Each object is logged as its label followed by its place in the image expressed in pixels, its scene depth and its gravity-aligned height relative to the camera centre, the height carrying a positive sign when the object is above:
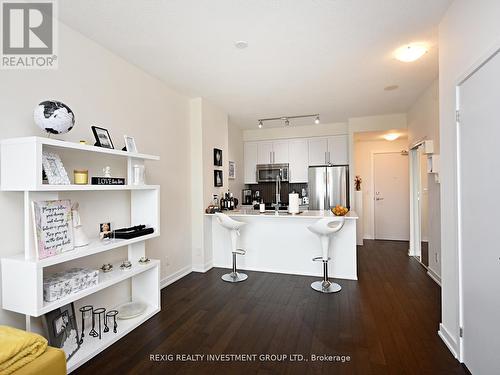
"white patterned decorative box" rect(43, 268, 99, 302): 1.84 -0.70
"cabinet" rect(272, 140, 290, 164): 6.13 +0.82
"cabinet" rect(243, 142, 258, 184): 6.39 +0.61
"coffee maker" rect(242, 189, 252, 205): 6.27 -0.24
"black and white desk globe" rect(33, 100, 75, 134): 1.84 +0.51
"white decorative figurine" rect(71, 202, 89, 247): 2.12 -0.35
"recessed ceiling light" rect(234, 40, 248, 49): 2.55 +1.41
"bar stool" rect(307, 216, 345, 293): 3.30 -0.65
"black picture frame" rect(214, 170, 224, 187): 4.56 +0.15
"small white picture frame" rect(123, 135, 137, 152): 2.59 +0.44
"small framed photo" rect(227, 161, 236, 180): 5.56 +0.35
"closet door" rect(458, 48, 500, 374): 1.54 -0.20
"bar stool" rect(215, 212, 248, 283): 3.72 -0.75
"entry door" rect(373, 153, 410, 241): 6.24 -0.25
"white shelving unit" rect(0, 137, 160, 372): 1.71 -0.48
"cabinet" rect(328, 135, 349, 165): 5.69 +0.79
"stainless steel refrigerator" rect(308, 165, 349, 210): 5.42 +0.00
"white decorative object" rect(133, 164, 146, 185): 2.66 +0.13
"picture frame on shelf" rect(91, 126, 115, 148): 2.31 +0.47
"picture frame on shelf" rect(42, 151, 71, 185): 1.84 +0.14
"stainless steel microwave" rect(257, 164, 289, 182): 6.10 +0.35
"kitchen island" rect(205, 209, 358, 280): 3.77 -0.89
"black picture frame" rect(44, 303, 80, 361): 1.95 -1.08
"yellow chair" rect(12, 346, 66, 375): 1.31 -0.91
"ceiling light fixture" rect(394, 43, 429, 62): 2.67 +1.40
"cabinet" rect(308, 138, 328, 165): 5.83 +0.79
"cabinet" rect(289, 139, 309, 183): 5.97 +0.60
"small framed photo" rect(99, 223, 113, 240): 2.42 -0.40
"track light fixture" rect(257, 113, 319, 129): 5.06 +1.38
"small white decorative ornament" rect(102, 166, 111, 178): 2.36 +0.15
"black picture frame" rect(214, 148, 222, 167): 4.55 +0.53
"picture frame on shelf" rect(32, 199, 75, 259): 1.79 -0.27
